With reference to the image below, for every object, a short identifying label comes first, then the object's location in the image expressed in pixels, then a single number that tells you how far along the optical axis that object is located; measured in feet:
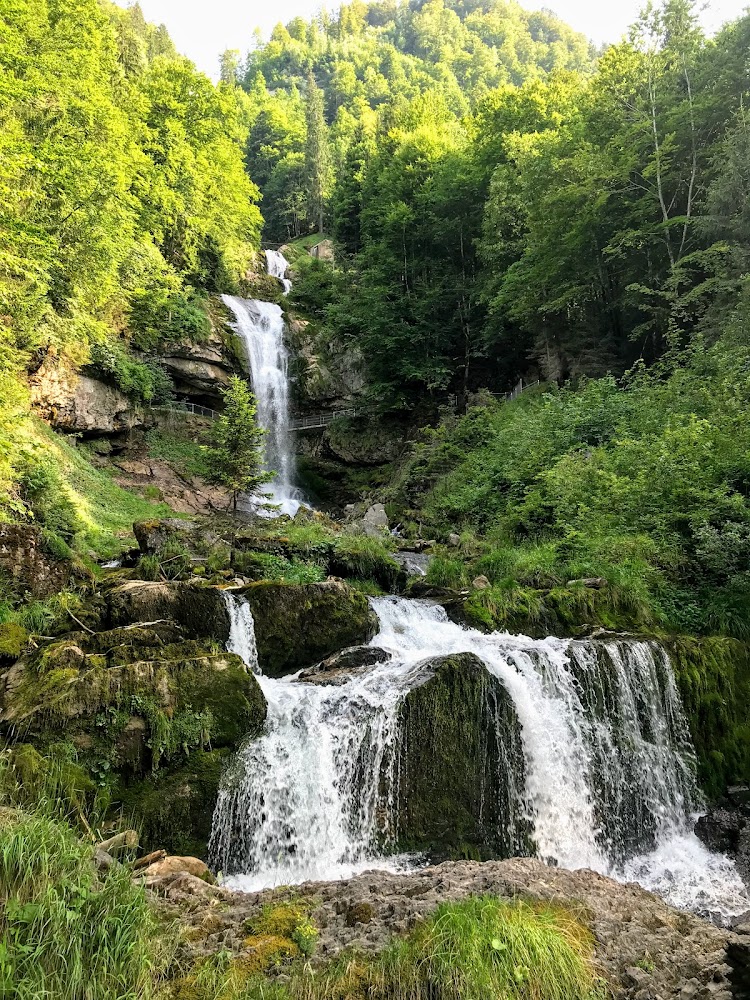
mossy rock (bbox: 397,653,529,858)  20.56
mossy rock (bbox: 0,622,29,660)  21.58
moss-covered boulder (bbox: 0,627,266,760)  18.65
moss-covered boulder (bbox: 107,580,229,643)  25.85
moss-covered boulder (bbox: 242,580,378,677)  27.37
